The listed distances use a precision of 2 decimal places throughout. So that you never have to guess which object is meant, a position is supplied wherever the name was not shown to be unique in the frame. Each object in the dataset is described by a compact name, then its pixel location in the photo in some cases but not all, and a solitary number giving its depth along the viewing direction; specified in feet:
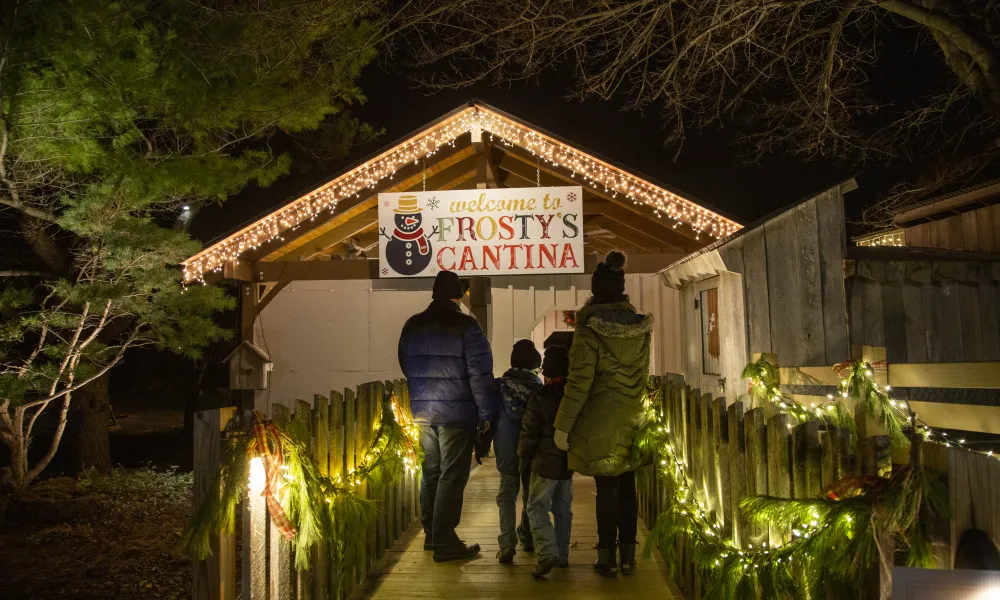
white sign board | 31.63
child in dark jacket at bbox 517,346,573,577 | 15.96
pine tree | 24.08
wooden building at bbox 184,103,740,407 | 33.55
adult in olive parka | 15.12
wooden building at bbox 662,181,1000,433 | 22.72
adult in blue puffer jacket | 17.21
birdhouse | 36.83
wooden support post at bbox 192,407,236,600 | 10.53
